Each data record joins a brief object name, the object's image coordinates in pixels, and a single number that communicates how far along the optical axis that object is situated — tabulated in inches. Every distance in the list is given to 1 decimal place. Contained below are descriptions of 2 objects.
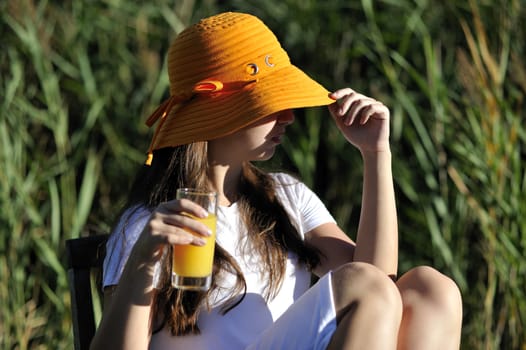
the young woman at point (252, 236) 126.2
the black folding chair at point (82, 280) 134.4
